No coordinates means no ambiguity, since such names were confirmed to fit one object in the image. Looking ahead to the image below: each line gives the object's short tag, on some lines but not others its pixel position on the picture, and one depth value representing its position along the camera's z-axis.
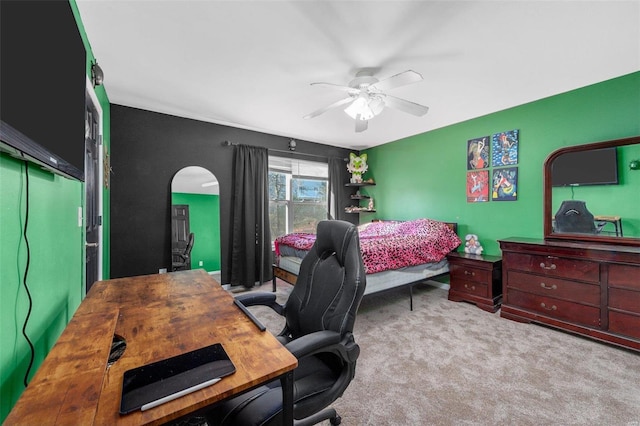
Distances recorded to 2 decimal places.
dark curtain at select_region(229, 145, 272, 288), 4.00
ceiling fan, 2.34
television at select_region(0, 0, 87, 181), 0.64
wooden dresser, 2.20
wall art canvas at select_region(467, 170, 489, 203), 3.59
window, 4.69
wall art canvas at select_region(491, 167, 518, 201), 3.33
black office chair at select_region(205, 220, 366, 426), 0.98
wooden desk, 0.60
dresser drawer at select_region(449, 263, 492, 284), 3.16
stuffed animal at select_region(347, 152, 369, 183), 5.27
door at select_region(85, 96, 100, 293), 2.08
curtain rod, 3.97
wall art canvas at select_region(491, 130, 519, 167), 3.32
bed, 2.97
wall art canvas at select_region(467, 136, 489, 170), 3.58
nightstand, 3.12
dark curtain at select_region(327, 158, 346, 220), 5.15
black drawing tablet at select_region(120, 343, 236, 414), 0.63
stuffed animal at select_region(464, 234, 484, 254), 3.59
